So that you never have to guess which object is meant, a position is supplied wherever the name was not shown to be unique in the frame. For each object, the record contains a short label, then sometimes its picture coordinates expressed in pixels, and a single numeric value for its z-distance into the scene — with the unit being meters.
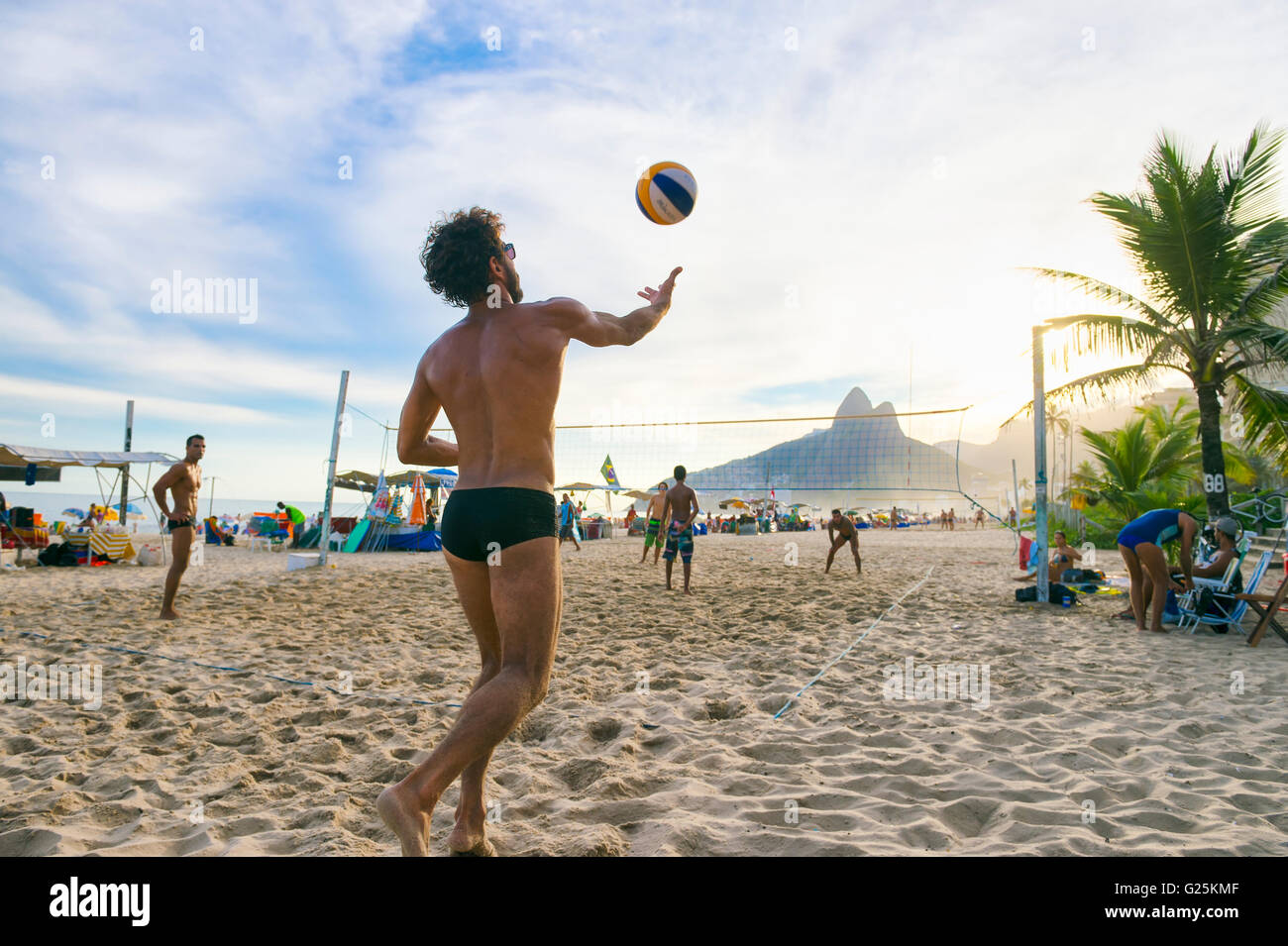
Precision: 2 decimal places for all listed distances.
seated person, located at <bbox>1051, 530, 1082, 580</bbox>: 7.75
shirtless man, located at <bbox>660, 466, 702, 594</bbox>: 7.54
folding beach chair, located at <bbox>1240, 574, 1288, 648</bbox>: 4.69
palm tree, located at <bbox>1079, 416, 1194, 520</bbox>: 14.84
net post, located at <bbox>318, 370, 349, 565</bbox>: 9.84
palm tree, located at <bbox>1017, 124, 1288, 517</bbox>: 7.09
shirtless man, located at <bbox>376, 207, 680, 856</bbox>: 1.53
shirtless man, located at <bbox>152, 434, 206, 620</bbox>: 5.55
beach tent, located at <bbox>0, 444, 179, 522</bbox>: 12.45
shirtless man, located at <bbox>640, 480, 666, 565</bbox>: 10.27
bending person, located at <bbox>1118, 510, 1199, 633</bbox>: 5.27
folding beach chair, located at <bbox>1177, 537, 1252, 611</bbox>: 5.31
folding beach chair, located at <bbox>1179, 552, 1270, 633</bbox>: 5.23
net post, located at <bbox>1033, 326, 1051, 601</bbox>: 6.77
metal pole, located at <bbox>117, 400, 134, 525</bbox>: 19.14
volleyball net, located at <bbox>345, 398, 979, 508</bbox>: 13.53
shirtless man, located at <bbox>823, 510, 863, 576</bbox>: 9.55
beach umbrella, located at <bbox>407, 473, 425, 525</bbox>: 15.80
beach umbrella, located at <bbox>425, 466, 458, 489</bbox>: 16.04
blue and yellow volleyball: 3.02
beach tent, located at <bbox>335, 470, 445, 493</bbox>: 16.34
